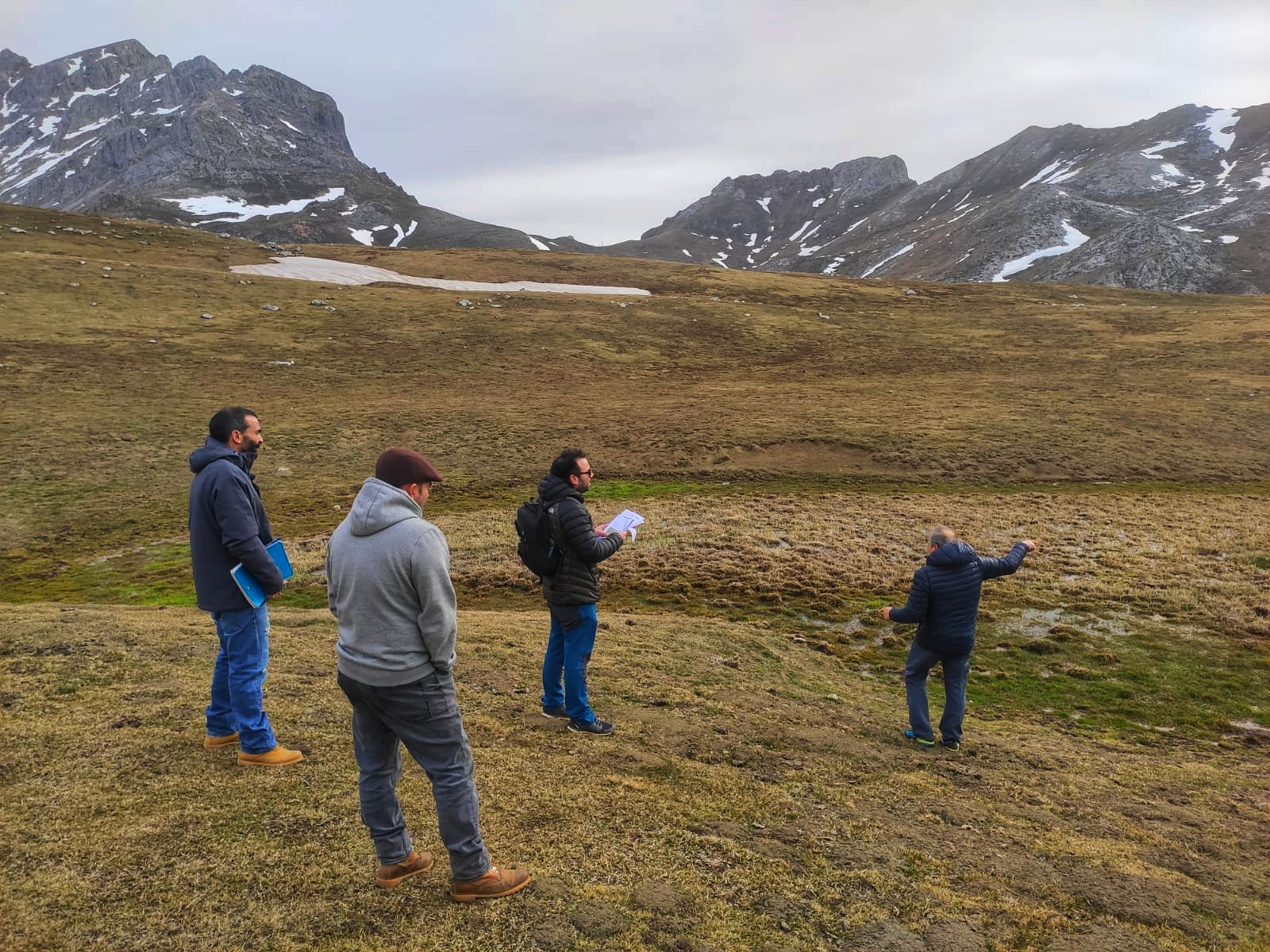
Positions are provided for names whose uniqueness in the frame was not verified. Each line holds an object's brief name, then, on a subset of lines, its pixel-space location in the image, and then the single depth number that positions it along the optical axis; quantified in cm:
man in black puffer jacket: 920
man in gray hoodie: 556
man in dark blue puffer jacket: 1056
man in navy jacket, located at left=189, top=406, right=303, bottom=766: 756
